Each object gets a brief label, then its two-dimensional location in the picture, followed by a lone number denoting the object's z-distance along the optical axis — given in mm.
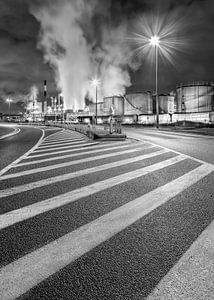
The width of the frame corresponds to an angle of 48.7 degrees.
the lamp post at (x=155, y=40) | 24000
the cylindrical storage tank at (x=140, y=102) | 81000
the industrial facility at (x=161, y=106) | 58138
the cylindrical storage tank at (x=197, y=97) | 65125
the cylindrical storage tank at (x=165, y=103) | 82625
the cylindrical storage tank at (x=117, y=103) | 81912
